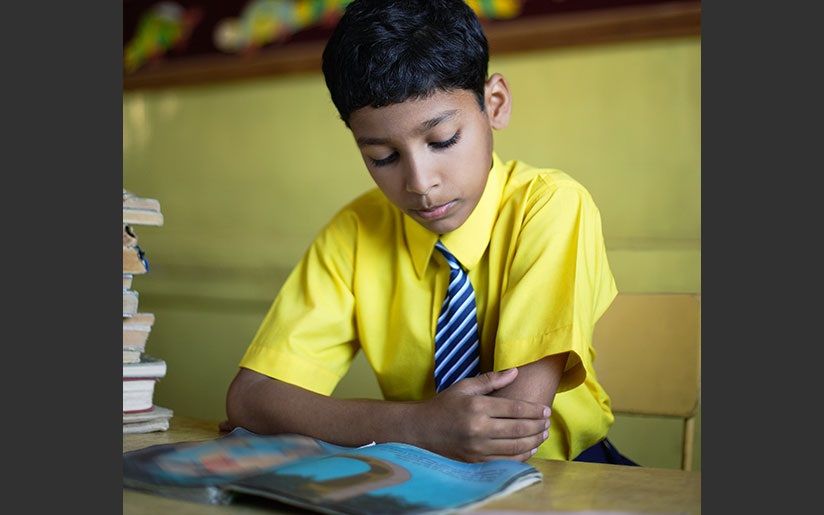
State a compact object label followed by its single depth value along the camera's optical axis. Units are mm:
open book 737
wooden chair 1527
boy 1038
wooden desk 763
